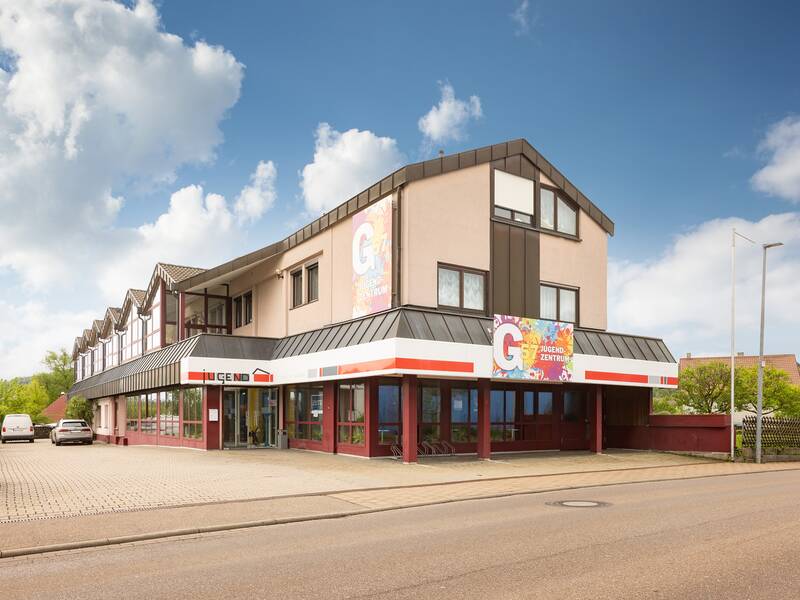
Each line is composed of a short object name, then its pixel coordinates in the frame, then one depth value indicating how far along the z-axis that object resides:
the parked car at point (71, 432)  39.28
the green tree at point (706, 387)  50.84
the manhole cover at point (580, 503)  13.08
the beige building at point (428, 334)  22.78
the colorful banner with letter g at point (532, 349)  23.03
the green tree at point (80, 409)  53.75
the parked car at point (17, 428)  48.47
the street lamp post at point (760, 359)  25.20
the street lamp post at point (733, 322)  26.22
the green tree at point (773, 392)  51.28
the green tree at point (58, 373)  101.06
